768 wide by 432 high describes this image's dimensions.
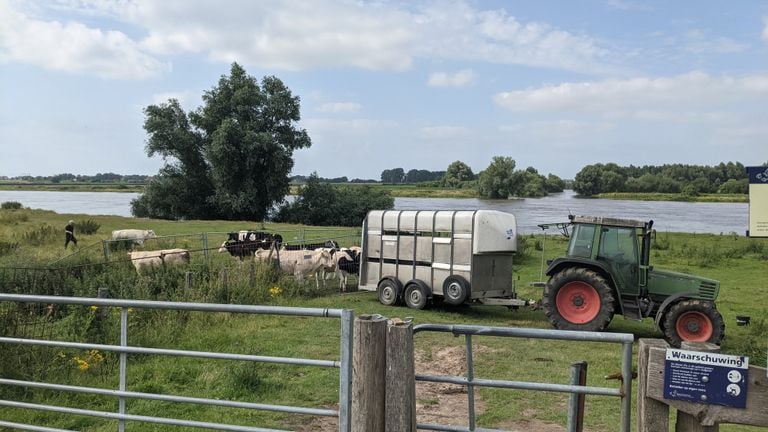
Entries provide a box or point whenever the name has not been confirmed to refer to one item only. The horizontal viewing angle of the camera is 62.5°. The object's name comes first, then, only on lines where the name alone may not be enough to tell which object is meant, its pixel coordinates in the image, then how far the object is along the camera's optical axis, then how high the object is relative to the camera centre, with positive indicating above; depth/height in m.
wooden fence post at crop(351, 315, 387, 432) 3.75 -1.05
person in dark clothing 23.88 -1.76
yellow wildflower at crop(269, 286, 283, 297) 14.55 -2.21
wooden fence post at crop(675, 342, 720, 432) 3.15 -1.05
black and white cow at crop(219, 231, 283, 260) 20.08 -1.59
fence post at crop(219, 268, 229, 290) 13.10 -1.77
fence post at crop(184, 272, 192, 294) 12.36 -1.82
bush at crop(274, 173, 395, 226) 59.00 -0.73
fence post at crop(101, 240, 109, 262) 17.37 -1.77
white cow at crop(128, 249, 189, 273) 14.90 -1.72
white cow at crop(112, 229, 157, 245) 25.22 -1.75
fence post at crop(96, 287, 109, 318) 7.91 -1.64
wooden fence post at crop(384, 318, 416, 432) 3.72 -1.07
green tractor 11.66 -1.37
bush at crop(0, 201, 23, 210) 44.62 -1.37
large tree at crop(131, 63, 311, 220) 53.28 +3.51
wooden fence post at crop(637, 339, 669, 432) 3.24 -1.01
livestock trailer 13.89 -1.24
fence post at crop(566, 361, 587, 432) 3.68 -1.10
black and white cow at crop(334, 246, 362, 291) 17.34 -1.84
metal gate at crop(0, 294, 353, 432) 3.70 -1.03
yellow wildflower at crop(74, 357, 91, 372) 6.98 -1.95
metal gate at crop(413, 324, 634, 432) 3.34 -0.87
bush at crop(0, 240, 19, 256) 20.59 -2.08
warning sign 3.04 -0.81
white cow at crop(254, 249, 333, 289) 17.02 -1.73
